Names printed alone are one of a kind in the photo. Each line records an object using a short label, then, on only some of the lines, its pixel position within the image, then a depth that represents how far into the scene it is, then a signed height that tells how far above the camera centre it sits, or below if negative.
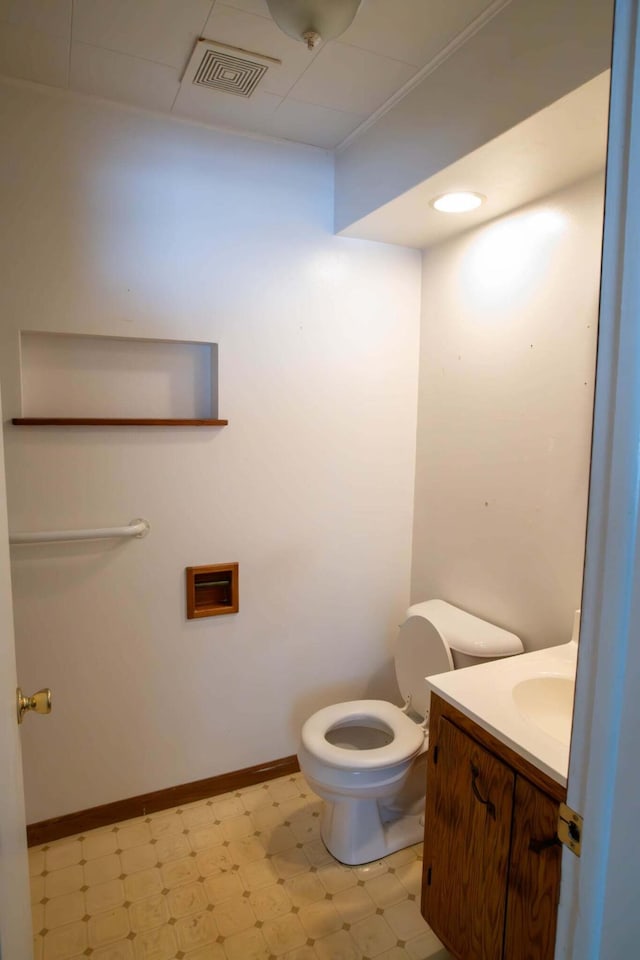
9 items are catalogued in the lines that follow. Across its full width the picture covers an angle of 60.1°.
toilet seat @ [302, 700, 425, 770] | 1.75 -1.05
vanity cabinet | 1.12 -0.95
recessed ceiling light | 1.74 +0.72
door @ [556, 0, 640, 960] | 0.57 -0.21
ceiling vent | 1.51 +1.01
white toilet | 1.77 -1.07
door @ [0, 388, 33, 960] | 0.80 -0.62
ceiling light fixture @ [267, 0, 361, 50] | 1.23 +0.92
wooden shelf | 1.72 +0.00
